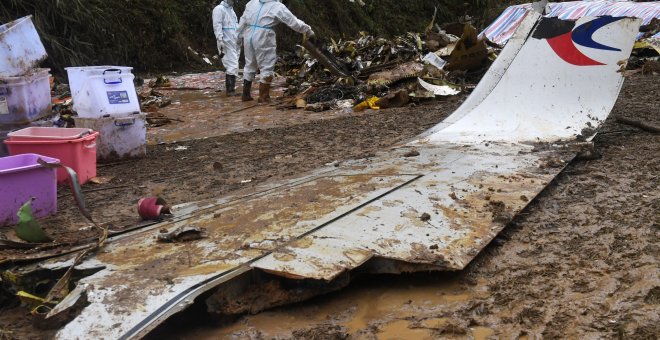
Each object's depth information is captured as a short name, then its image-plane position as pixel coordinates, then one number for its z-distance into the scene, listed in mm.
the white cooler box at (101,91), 4383
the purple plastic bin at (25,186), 2877
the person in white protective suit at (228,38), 9039
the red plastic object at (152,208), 2793
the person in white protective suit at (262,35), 7613
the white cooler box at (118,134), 4469
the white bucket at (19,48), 4251
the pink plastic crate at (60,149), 3742
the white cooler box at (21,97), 4145
